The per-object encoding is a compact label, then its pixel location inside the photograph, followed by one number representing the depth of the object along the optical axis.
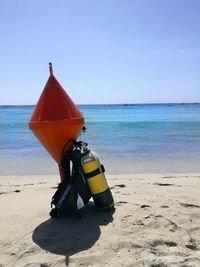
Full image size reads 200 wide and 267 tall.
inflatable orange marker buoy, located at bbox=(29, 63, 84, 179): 2.29
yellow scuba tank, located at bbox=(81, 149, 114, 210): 2.25
